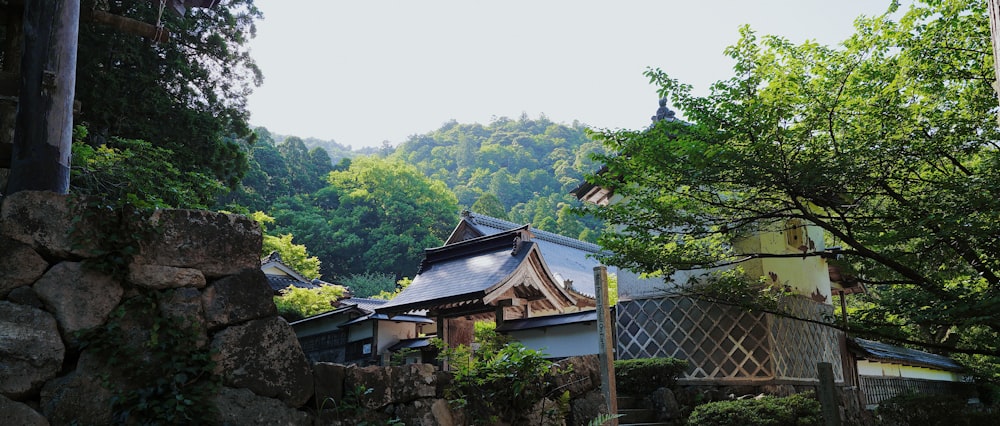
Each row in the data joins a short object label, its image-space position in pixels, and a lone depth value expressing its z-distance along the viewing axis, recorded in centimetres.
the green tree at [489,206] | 4678
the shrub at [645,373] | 1263
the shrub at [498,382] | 623
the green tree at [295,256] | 3090
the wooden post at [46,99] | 510
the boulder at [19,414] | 420
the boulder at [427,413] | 567
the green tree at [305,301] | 2153
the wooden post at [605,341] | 749
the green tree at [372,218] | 4325
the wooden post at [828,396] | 866
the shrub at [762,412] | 1052
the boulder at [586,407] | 715
